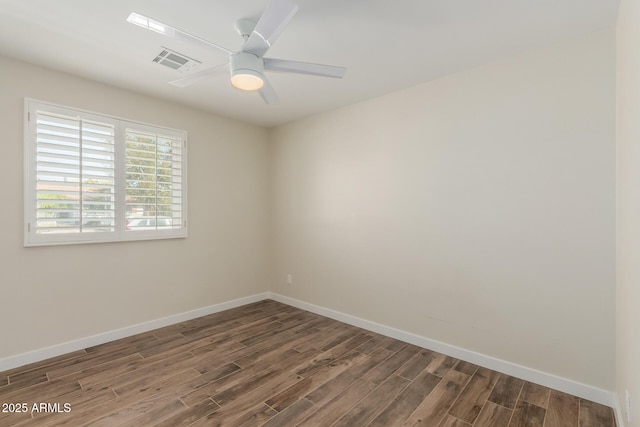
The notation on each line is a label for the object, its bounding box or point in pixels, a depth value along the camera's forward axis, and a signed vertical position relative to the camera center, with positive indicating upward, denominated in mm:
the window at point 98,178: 2611 +342
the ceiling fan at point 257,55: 1521 +981
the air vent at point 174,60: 2402 +1287
